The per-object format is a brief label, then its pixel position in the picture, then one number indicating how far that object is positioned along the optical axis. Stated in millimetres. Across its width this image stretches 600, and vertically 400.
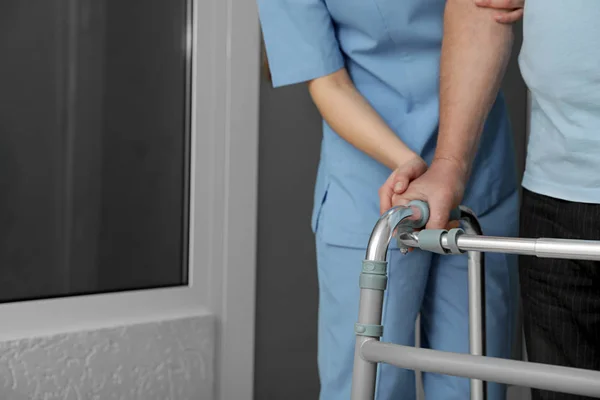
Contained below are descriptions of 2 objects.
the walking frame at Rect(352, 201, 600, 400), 1794
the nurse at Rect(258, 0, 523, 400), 2277
